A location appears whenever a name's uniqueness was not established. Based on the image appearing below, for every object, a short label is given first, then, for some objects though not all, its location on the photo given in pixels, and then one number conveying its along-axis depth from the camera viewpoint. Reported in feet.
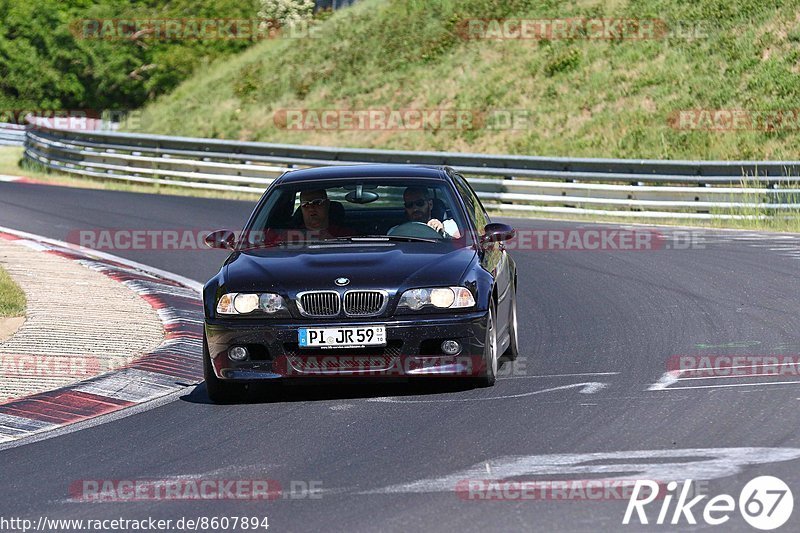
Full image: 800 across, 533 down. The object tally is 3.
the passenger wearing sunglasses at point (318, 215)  64.13
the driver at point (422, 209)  64.13
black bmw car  55.93
